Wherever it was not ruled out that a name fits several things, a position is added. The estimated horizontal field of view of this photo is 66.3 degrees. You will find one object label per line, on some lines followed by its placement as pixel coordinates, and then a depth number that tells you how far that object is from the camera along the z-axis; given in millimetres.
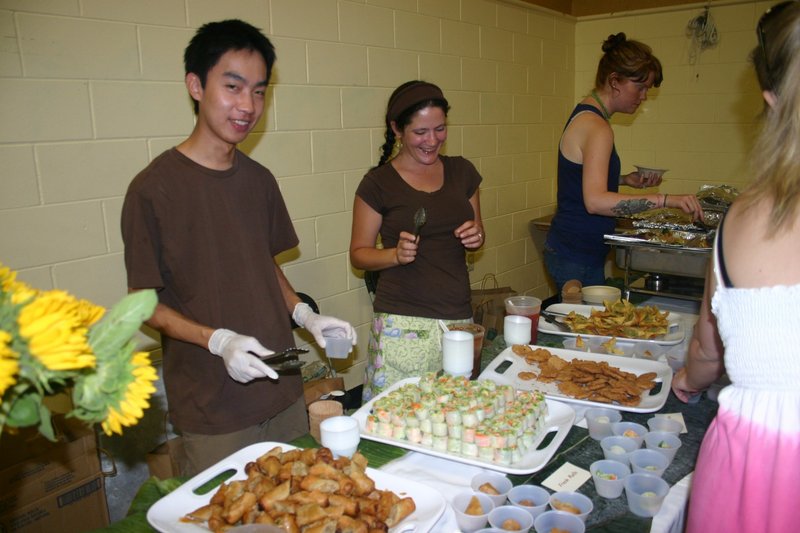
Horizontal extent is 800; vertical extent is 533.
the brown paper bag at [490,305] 3000
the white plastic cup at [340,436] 1352
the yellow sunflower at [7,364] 594
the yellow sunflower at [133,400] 717
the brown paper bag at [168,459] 2336
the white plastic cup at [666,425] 1443
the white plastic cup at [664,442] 1321
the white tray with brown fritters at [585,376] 1634
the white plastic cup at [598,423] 1469
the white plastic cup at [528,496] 1185
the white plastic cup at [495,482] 1213
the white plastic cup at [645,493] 1179
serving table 1195
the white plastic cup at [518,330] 2051
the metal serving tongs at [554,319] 2242
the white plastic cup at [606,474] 1233
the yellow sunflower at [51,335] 630
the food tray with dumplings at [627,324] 2121
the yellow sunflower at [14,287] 669
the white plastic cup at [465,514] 1112
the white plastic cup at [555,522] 1092
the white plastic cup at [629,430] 1402
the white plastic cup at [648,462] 1241
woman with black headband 2332
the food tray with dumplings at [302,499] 1110
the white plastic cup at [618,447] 1314
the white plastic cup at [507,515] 1109
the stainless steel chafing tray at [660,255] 2871
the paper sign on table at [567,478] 1295
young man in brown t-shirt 1655
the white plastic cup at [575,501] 1125
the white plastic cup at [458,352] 1745
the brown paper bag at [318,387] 2779
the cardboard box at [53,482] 2012
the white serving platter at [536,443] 1315
